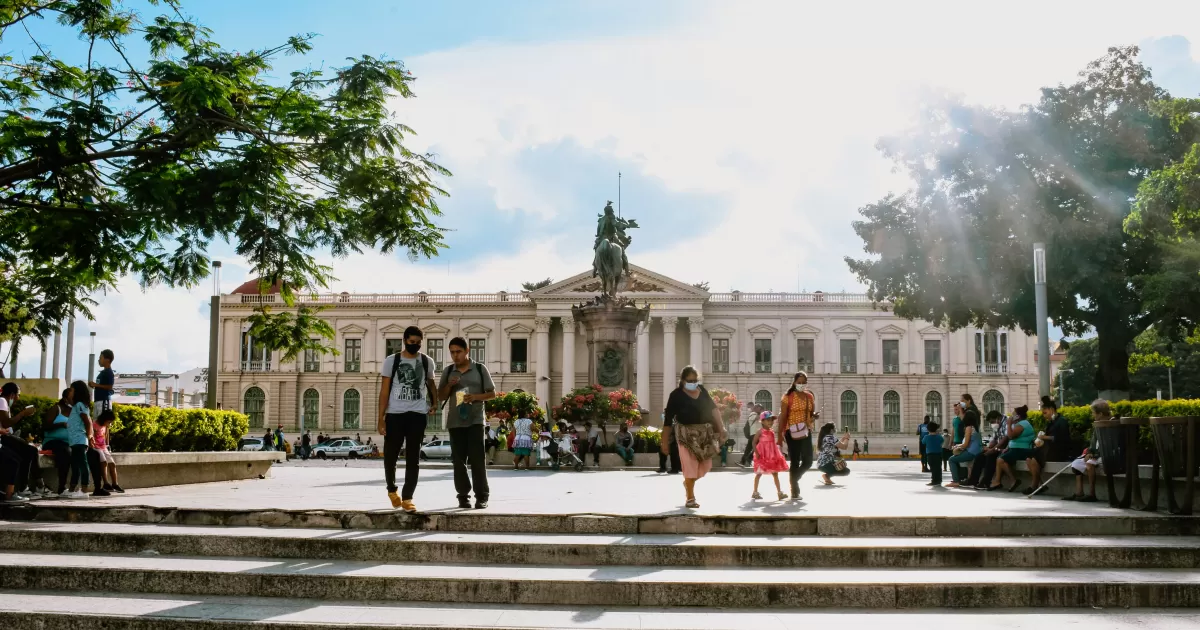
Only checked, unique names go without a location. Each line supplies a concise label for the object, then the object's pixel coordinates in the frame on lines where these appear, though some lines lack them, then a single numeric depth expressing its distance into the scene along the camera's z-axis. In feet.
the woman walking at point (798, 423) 37.14
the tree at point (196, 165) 32.55
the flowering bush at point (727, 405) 88.38
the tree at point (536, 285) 217.19
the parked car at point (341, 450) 168.35
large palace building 211.41
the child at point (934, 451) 48.47
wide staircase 18.16
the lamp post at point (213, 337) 75.77
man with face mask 27.02
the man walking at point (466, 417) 27.89
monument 75.05
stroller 75.72
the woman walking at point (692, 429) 30.12
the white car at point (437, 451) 159.53
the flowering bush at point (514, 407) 84.61
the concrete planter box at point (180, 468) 37.35
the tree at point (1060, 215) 79.71
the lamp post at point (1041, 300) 60.18
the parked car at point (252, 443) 156.58
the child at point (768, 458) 36.52
